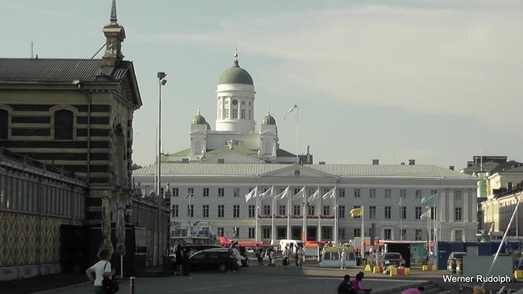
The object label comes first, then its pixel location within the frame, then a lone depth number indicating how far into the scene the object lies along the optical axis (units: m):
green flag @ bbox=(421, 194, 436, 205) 130.68
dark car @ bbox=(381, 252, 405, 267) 92.69
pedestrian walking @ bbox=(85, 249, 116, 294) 33.69
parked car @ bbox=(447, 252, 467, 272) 88.40
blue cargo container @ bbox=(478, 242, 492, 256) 97.24
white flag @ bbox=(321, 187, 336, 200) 198.75
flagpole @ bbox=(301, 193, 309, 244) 195.98
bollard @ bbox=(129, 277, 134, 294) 38.38
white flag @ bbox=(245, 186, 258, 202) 195.25
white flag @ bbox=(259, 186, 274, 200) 196.88
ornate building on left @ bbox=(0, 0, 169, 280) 66.00
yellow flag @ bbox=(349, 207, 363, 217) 135.93
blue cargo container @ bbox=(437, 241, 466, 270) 100.25
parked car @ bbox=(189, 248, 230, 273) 81.19
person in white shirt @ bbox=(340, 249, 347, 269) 97.75
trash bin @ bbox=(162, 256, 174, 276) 70.54
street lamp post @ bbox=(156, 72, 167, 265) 84.81
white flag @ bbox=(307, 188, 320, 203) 198.88
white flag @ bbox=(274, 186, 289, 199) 194.71
